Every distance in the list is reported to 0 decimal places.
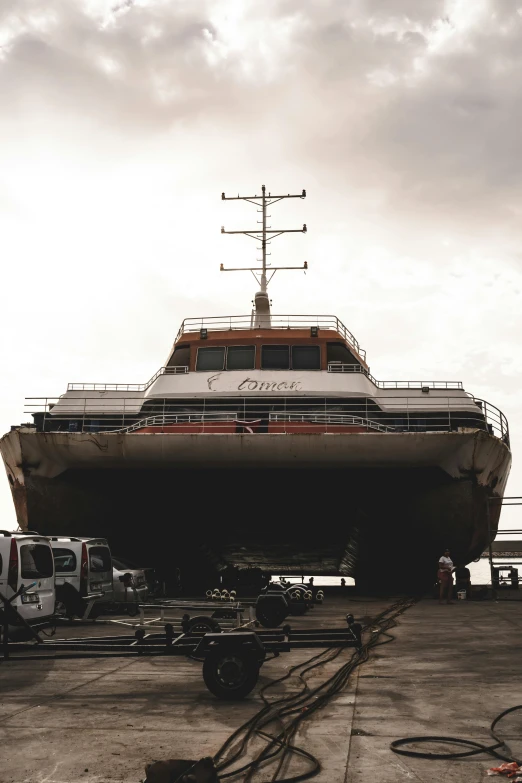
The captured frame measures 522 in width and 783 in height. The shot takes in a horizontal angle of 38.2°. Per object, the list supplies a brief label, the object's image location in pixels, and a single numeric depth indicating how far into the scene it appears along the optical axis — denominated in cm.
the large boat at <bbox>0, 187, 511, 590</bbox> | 1659
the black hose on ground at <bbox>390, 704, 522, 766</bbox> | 456
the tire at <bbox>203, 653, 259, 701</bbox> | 640
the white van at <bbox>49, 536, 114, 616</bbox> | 1247
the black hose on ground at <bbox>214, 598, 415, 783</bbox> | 439
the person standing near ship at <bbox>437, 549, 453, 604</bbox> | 1830
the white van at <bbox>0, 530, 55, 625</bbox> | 930
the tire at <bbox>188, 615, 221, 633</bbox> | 970
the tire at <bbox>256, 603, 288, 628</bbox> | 1210
